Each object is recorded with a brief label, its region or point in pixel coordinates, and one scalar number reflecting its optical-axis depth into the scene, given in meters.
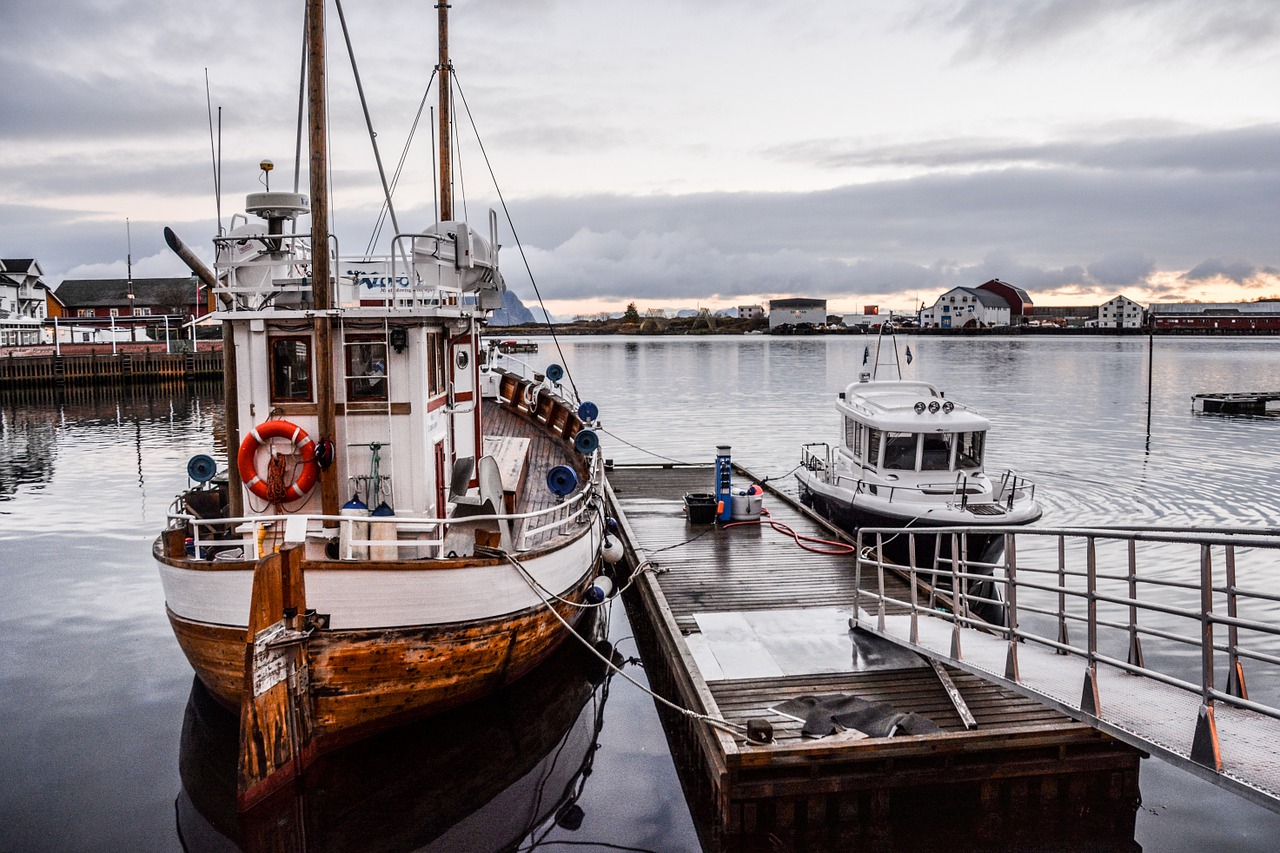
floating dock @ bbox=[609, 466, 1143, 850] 8.92
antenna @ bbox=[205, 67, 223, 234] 11.83
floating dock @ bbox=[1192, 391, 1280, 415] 47.44
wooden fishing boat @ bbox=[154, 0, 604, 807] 9.77
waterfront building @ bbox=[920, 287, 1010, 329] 194.38
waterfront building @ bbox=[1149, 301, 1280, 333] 183.25
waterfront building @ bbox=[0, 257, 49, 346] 82.94
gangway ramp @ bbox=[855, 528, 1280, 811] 6.11
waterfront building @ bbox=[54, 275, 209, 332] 98.31
